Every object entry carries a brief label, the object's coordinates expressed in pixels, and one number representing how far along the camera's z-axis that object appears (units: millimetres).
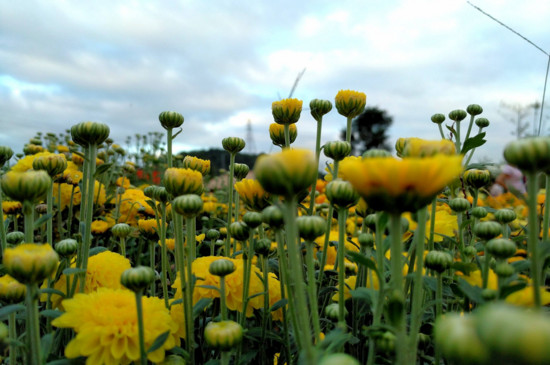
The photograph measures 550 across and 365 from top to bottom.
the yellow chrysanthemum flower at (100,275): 402
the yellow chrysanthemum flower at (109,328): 323
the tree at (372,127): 20261
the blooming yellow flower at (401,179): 232
